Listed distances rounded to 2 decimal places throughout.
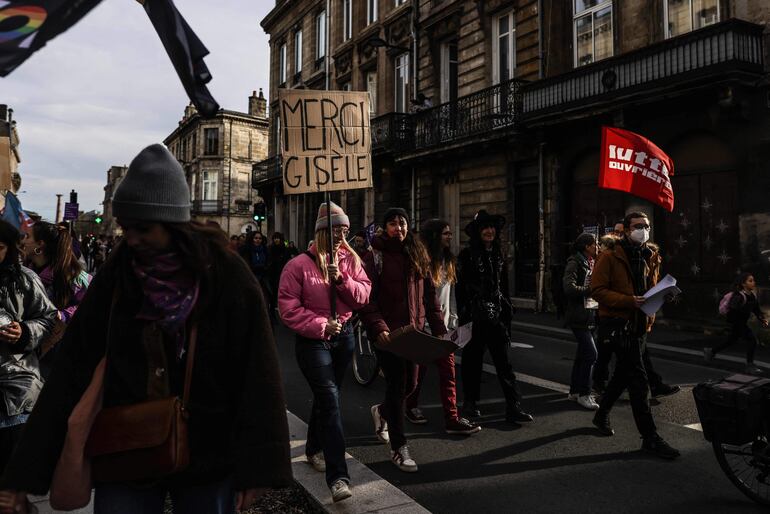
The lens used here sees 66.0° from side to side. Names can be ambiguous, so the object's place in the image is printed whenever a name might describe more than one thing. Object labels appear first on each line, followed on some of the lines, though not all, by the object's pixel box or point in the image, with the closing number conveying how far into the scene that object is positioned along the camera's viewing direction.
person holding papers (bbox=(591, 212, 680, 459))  4.48
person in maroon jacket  4.20
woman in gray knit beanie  1.76
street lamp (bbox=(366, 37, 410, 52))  19.33
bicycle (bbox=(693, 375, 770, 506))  3.38
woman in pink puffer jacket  3.54
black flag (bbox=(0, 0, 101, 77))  2.38
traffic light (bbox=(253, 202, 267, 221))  22.66
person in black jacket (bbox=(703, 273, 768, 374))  8.12
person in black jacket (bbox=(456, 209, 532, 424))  5.27
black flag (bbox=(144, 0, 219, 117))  2.74
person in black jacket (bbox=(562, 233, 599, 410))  5.81
